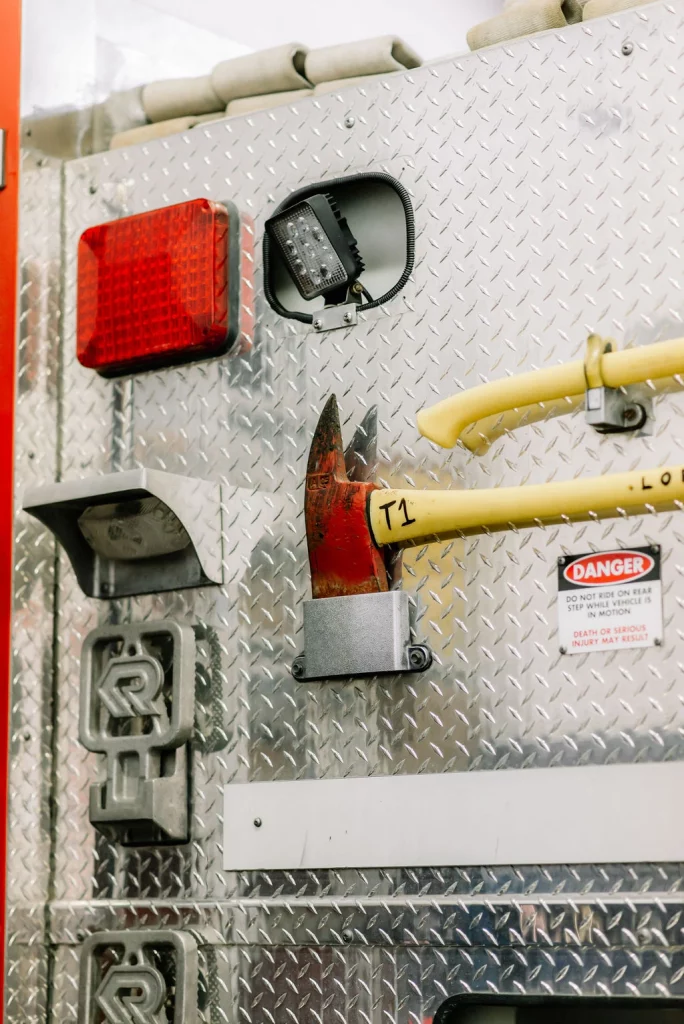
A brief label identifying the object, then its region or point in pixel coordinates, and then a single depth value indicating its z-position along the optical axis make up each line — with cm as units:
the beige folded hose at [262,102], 300
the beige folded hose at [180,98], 315
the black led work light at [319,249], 269
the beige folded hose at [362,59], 285
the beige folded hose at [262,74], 300
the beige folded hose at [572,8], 272
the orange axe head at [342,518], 253
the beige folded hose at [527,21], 268
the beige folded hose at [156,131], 314
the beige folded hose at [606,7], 260
